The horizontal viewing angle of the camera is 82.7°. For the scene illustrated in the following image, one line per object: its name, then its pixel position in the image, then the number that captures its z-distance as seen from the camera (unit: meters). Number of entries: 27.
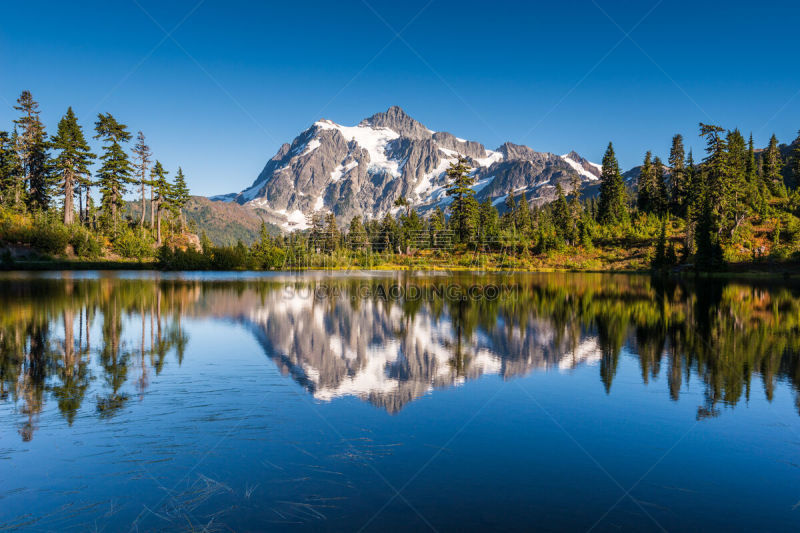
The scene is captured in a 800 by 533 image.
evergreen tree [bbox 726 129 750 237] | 78.47
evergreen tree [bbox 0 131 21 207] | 77.25
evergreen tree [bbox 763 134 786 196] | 94.50
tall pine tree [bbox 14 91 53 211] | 81.44
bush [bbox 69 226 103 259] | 72.56
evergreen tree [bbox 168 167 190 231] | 98.62
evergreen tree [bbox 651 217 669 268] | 73.75
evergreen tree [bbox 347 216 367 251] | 128.38
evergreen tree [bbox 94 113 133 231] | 82.81
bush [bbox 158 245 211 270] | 78.56
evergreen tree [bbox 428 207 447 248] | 104.62
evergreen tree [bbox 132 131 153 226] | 88.75
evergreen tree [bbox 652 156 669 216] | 100.94
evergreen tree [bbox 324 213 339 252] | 126.45
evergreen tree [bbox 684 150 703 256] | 78.81
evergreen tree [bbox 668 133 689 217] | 99.12
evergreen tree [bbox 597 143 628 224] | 104.75
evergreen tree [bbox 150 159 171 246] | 90.75
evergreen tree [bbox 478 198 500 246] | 99.94
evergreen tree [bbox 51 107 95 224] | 76.38
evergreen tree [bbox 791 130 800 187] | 101.81
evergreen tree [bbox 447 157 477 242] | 94.06
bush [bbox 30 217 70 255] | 67.75
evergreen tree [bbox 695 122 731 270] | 65.56
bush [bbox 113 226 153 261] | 79.19
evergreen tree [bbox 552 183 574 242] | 99.44
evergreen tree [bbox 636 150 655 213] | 105.19
